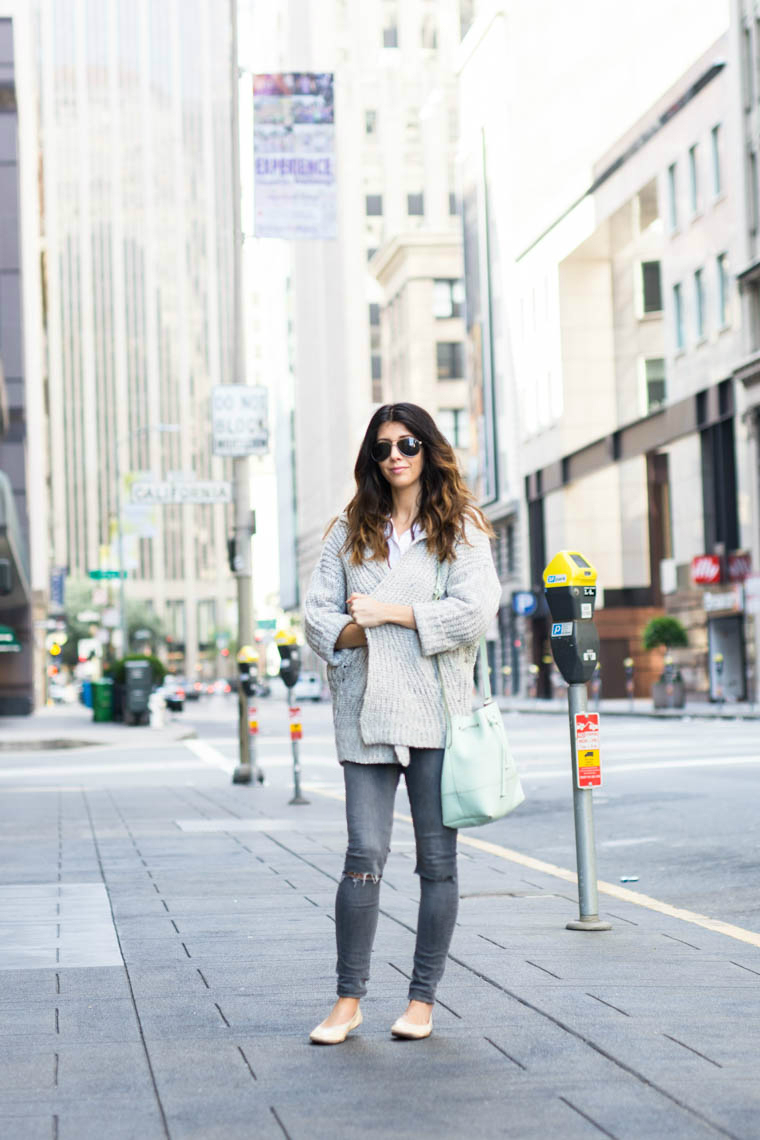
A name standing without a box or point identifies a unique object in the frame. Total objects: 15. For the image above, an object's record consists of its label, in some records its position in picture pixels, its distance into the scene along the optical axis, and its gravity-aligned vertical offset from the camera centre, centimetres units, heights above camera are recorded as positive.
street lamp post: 5080 +372
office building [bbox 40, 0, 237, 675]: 17300 +3810
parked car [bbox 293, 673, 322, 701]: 8281 -46
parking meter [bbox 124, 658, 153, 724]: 4397 -8
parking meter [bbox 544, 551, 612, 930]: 757 +1
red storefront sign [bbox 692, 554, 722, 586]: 4912 +264
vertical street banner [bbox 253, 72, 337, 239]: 1986 +562
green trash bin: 4753 -39
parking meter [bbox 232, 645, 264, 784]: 2002 -39
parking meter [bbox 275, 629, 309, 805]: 1695 +7
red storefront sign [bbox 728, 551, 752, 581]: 4734 +263
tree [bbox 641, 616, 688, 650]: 4741 +91
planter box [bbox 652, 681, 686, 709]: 4494 -66
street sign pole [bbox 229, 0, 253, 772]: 2030 +191
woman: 543 +8
